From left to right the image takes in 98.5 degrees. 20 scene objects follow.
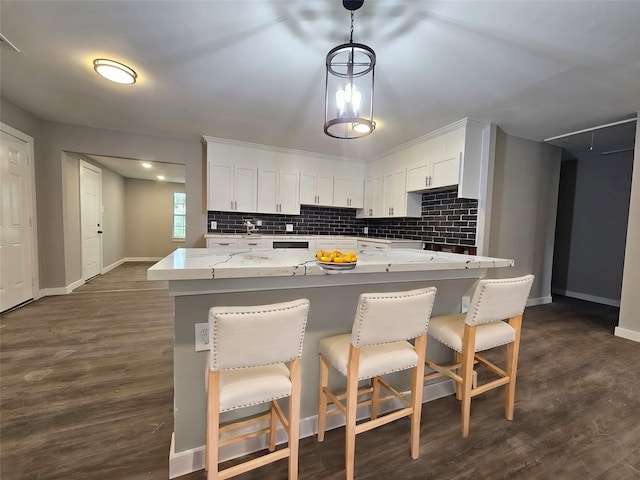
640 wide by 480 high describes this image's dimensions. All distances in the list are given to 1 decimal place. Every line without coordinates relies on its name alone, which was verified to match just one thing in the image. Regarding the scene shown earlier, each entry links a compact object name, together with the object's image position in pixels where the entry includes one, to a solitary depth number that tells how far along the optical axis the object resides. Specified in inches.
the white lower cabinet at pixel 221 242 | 159.5
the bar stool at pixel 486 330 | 59.7
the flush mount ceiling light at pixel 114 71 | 88.1
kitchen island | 48.9
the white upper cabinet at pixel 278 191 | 178.4
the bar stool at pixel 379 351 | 47.8
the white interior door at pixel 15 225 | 125.6
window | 304.7
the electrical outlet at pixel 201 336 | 51.9
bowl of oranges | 51.8
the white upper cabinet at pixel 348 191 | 199.3
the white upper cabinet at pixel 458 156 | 129.4
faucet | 177.8
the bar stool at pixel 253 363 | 38.9
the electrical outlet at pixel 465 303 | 78.8
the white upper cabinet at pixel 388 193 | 167.9
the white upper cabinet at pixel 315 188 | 189.5
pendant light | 61.5
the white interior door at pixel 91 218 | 191.8
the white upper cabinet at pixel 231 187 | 166.2
